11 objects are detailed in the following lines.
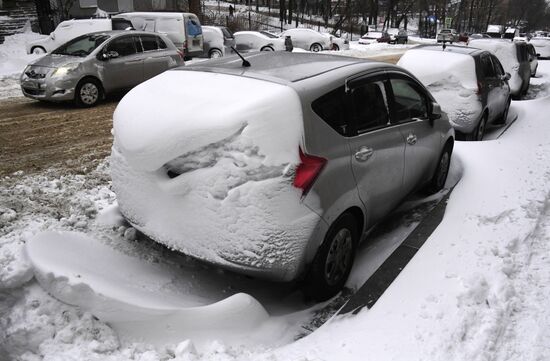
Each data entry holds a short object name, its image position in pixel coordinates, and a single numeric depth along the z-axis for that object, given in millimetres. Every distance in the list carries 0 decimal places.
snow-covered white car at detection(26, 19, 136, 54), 16797
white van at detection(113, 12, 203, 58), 17672
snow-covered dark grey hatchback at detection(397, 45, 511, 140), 7879
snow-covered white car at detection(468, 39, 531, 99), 12789
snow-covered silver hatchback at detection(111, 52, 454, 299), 3020
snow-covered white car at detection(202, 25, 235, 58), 20719
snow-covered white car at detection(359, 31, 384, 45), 41375
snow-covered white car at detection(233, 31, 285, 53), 24812
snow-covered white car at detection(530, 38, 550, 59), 26109
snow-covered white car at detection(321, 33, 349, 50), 29623
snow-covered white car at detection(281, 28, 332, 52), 27625
